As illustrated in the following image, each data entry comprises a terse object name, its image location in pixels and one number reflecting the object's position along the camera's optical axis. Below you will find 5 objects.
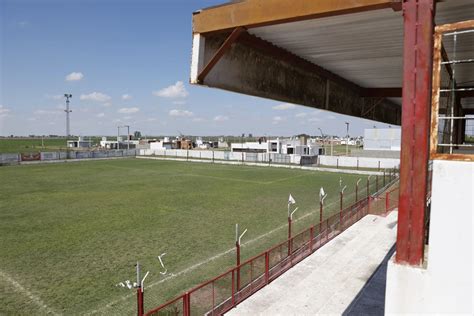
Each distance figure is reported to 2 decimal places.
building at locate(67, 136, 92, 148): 124.12
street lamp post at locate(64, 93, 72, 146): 117.94
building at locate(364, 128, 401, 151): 74.25
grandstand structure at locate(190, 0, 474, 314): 3.90
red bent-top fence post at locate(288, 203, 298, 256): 13.37
